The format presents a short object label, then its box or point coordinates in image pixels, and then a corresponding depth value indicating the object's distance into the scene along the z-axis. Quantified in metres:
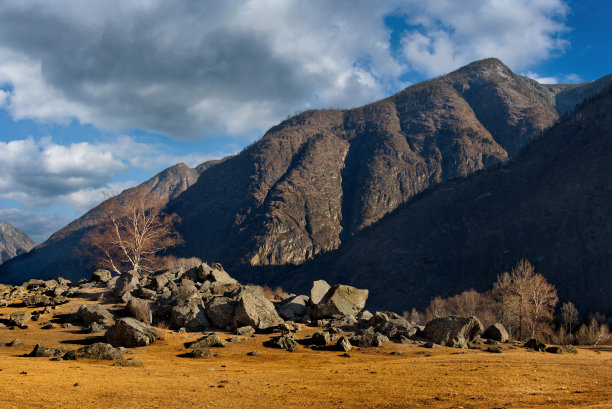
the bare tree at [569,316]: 111.12
